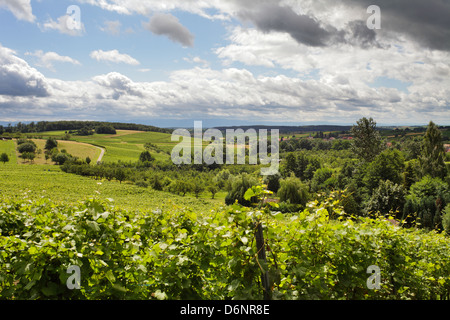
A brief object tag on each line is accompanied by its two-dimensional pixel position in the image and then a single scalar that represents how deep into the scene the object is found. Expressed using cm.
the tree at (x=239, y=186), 5100
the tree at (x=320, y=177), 6058
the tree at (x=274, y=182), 5998
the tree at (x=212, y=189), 7375
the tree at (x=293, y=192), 4716
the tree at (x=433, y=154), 4080
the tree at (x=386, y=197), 3650
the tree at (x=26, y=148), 9050
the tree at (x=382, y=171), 4256
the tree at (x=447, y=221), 2620
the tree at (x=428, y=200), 3209
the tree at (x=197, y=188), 7388
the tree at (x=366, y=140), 4772
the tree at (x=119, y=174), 7450
